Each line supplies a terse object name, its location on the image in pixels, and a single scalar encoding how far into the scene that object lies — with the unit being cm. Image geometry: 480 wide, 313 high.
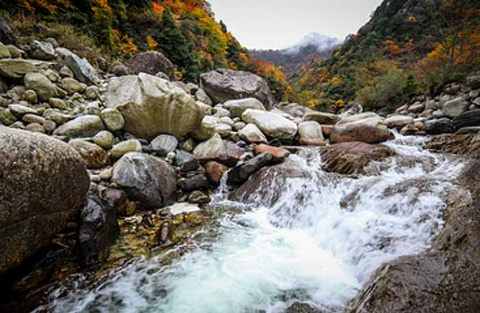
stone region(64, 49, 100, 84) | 499
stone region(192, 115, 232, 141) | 505
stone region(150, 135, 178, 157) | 451
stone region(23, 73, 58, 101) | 397
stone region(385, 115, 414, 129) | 697
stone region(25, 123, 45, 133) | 353
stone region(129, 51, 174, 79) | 831
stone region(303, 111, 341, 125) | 767
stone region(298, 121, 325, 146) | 605
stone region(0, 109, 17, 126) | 334
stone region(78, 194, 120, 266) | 227
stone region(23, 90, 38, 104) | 386
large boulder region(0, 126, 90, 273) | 169
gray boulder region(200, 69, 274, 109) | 985
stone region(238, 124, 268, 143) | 562
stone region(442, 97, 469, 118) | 697
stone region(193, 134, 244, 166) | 485
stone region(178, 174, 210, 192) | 427
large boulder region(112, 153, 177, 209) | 342
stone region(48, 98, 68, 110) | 414
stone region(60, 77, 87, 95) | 466
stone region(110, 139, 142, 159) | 389
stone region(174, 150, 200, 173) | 447
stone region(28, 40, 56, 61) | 464
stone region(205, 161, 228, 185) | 462
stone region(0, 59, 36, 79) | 385
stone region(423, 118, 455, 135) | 580
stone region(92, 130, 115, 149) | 383
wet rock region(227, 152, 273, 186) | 459
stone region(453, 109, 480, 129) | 538
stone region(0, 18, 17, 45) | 424
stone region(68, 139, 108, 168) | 350
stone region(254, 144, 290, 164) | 476
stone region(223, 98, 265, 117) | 765
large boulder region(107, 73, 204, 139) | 425
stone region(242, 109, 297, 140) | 604
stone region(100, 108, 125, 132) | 416
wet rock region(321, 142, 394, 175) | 428
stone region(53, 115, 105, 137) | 371
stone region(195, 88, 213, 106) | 958
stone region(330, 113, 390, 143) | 538
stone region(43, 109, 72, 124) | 379
